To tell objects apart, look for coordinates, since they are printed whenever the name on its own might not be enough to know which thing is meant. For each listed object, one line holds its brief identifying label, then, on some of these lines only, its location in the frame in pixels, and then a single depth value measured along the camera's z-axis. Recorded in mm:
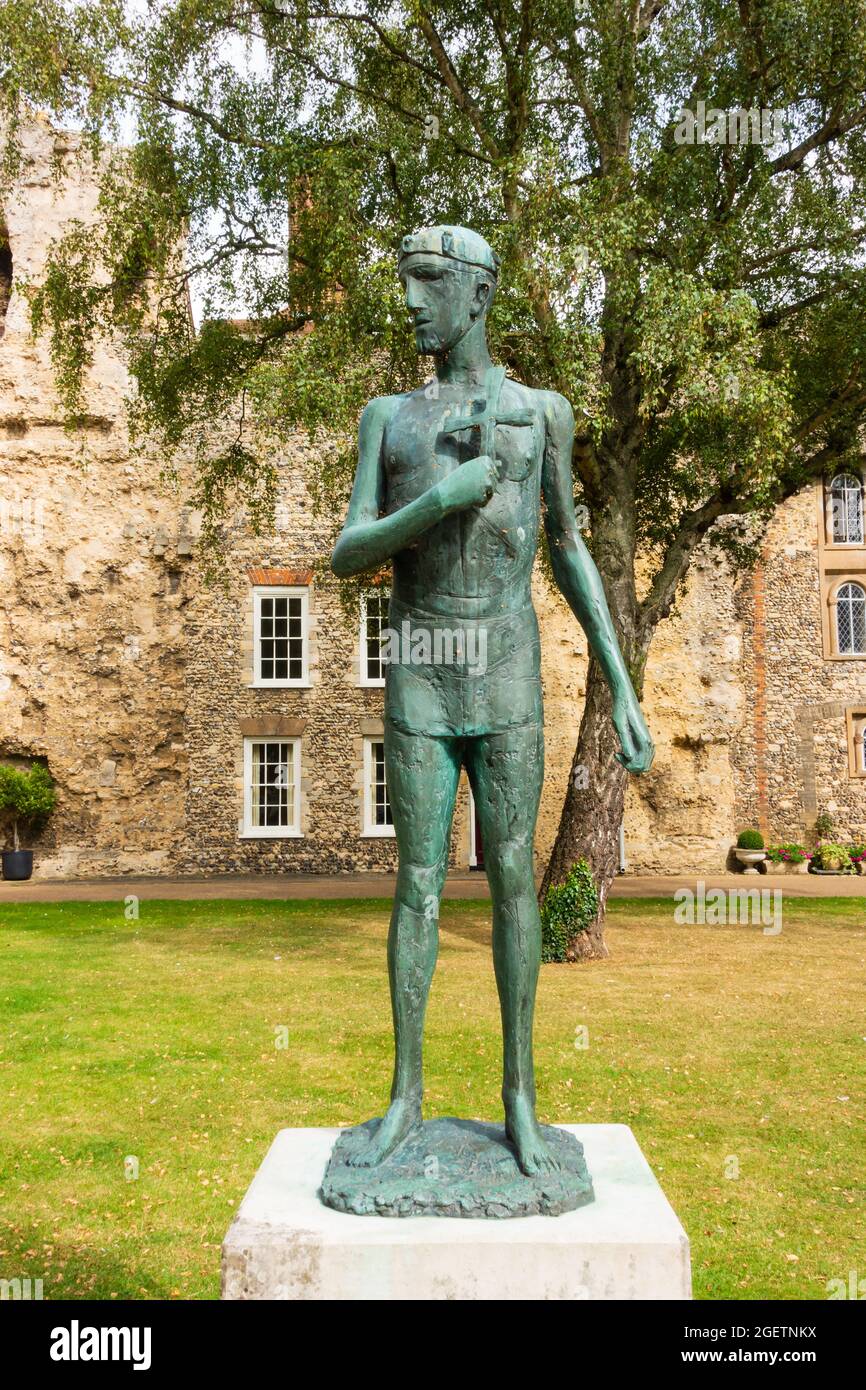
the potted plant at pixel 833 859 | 21250
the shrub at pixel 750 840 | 21125
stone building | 20547
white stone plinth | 2836
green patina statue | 3342
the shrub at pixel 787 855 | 21484
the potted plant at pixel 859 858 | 21531
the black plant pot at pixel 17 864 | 19750
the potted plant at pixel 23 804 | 19812
